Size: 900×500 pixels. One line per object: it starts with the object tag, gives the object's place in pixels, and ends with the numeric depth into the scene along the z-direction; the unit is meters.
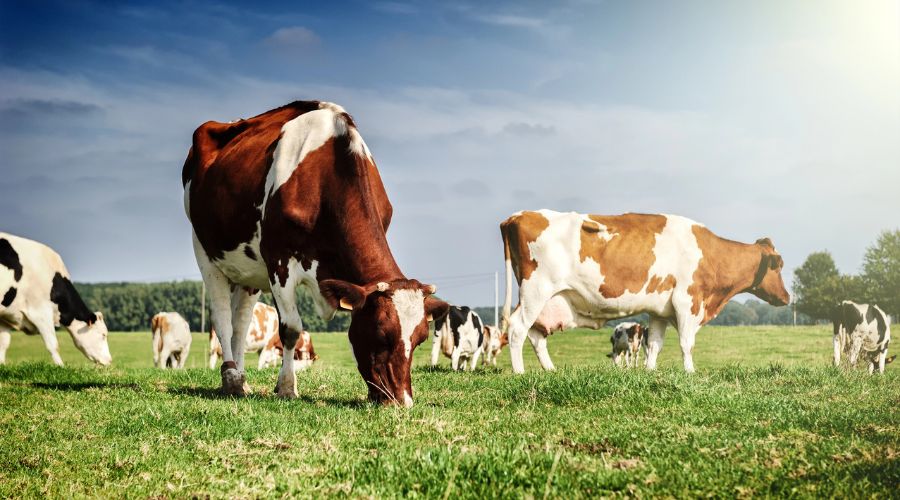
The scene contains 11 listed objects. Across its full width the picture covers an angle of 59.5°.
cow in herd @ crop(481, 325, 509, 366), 26.59
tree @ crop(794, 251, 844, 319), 77.62
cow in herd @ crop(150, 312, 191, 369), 25.59
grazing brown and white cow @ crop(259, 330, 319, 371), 27.14
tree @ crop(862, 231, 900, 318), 69.25
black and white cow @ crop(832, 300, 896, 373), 22.19
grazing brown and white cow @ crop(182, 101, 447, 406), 7.69
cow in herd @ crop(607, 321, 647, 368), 26.28
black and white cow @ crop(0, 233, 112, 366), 16.75
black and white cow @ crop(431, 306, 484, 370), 23.19
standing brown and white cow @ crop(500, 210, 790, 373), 14.02
